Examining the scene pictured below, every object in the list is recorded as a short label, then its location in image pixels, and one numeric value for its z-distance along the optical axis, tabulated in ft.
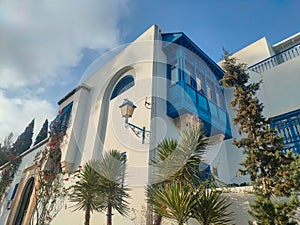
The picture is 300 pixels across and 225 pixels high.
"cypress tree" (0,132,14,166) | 68.68
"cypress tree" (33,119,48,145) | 86.84
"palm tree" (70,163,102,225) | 21.88
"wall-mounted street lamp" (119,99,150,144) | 26.73
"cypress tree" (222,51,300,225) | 13.53
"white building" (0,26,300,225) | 27.84
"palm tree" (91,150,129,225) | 20.98
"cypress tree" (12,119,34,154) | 86.63
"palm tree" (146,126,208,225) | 16.26
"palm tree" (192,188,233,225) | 15.24
